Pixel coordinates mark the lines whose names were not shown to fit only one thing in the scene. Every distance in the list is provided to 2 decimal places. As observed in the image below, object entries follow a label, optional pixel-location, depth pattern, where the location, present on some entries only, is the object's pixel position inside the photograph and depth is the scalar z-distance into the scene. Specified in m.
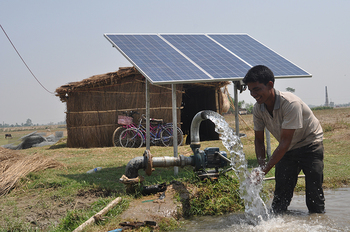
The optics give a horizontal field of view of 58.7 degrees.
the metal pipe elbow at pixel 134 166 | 4.84
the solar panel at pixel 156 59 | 6.08
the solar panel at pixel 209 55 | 6.79
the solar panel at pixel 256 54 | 7.45
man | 3.25
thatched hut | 12.97
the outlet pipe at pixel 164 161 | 4.84
